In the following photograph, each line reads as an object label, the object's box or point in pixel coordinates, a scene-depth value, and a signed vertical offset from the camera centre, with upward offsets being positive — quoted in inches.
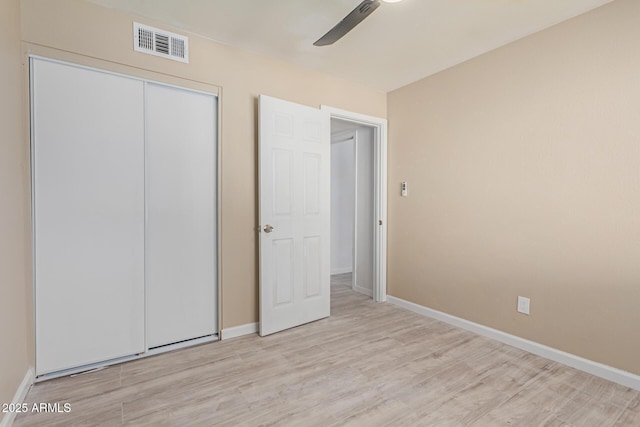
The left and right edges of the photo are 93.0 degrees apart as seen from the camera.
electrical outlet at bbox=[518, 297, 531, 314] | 94.6 -30.4
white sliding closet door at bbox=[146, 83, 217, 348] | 90.3 -2.4
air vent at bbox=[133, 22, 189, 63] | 85.7 +48.2
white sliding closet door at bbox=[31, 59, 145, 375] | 75.2 -2.0
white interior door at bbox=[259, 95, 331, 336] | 105.0 -2.5
